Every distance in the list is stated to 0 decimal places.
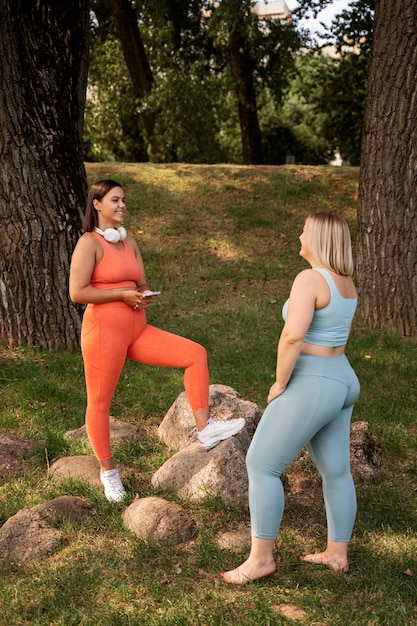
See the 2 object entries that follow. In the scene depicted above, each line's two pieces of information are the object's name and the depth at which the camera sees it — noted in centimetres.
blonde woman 359
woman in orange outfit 453
